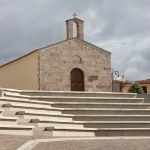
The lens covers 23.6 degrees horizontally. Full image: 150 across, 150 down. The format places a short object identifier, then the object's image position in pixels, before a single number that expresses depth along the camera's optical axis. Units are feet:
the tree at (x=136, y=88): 138.85
